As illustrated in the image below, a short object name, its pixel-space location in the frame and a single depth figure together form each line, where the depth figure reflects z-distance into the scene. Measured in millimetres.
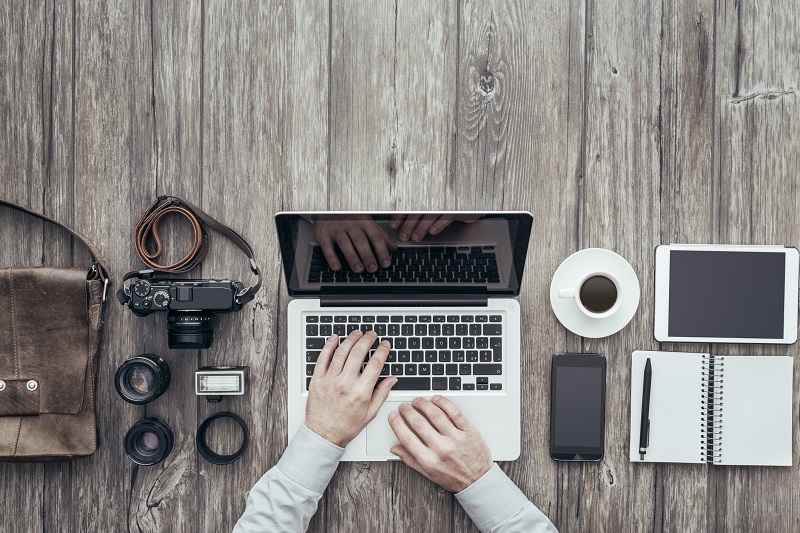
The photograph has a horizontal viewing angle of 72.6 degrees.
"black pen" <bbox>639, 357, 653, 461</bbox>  1193
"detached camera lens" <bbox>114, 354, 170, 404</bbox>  1150
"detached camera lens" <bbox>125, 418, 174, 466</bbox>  1186
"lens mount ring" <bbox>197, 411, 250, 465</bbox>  1199
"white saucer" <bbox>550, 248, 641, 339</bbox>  1202
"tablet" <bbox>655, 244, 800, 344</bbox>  1198
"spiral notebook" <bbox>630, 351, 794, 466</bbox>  1200
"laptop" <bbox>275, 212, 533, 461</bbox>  1139
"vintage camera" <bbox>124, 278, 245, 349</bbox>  1112
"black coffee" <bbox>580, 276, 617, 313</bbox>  1167
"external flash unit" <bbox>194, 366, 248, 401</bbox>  1139
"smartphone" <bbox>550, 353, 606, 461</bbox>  1203
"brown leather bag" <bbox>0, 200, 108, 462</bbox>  1176
